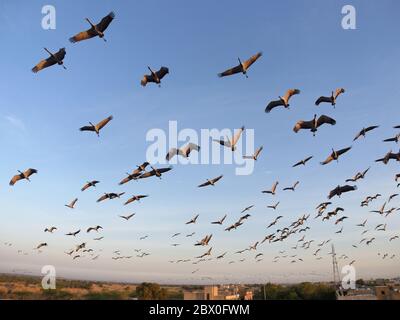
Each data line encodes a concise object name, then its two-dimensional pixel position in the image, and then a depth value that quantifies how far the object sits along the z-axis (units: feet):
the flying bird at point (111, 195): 97.09
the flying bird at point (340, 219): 112.28
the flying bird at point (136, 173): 84.51
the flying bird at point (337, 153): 78.28
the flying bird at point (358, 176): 93.20
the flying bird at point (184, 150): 85.61
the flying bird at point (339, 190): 78.23
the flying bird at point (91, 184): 95.48
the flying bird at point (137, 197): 96.77
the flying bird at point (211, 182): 91.40
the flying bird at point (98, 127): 77.30
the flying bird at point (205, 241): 103.46
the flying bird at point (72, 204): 103.03
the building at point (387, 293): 218.57
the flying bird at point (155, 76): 74.18
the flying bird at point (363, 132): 84.37
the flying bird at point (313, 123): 73.31
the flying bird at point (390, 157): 86.35
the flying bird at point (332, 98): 73.05
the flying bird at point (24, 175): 86.16
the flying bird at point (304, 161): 91.27
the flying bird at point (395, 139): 88.46
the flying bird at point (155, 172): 85.97
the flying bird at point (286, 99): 72.84
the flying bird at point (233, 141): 80.38
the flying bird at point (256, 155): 84.77
